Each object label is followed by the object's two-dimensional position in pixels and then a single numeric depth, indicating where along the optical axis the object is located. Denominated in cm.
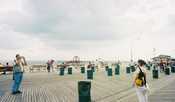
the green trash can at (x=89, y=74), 1059
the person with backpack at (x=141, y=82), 388
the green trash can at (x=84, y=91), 437
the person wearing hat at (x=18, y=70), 584
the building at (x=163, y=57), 3072
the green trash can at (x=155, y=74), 1119
